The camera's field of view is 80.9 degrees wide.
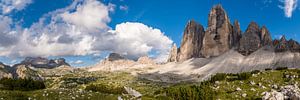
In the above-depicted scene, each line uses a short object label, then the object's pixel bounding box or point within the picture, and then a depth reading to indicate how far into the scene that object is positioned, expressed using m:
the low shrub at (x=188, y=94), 26.35
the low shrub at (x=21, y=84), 36.47
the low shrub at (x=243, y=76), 58.27
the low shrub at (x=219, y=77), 60.85
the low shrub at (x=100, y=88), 52.98
